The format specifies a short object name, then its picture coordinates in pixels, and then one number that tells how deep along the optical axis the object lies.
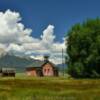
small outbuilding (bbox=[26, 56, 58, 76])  74.42
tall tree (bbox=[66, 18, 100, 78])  52.96
